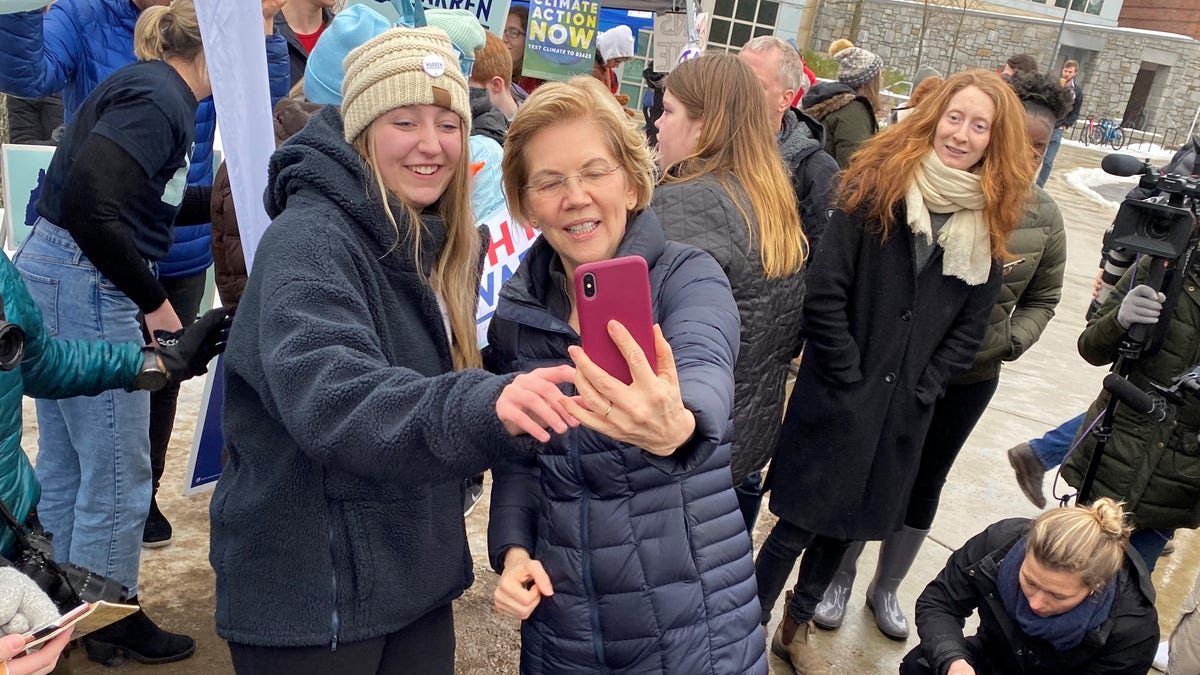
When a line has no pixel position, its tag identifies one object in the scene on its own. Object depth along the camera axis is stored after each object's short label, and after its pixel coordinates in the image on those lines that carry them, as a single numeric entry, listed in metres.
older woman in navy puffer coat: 1.65
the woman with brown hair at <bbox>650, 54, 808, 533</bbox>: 2.36
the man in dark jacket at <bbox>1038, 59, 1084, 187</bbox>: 13.46
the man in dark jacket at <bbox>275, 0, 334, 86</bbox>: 3.79
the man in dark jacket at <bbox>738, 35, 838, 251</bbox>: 3.55
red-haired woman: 2.72
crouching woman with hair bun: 2.36
